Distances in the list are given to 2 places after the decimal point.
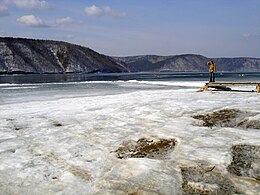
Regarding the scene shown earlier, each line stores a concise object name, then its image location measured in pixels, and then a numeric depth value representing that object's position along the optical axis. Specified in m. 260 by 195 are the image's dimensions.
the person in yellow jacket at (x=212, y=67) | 24.03
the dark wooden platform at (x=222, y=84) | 20.32
